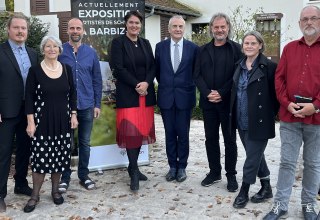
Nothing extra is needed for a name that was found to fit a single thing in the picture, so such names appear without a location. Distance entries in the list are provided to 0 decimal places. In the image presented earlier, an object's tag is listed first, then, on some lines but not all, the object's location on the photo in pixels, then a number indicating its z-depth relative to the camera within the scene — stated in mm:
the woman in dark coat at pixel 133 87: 3932
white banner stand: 4607
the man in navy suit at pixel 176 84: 4037
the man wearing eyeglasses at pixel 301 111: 2930
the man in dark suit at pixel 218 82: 3749
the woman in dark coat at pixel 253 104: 3288
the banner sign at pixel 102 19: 4393
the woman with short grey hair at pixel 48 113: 3378
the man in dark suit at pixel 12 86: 3378
